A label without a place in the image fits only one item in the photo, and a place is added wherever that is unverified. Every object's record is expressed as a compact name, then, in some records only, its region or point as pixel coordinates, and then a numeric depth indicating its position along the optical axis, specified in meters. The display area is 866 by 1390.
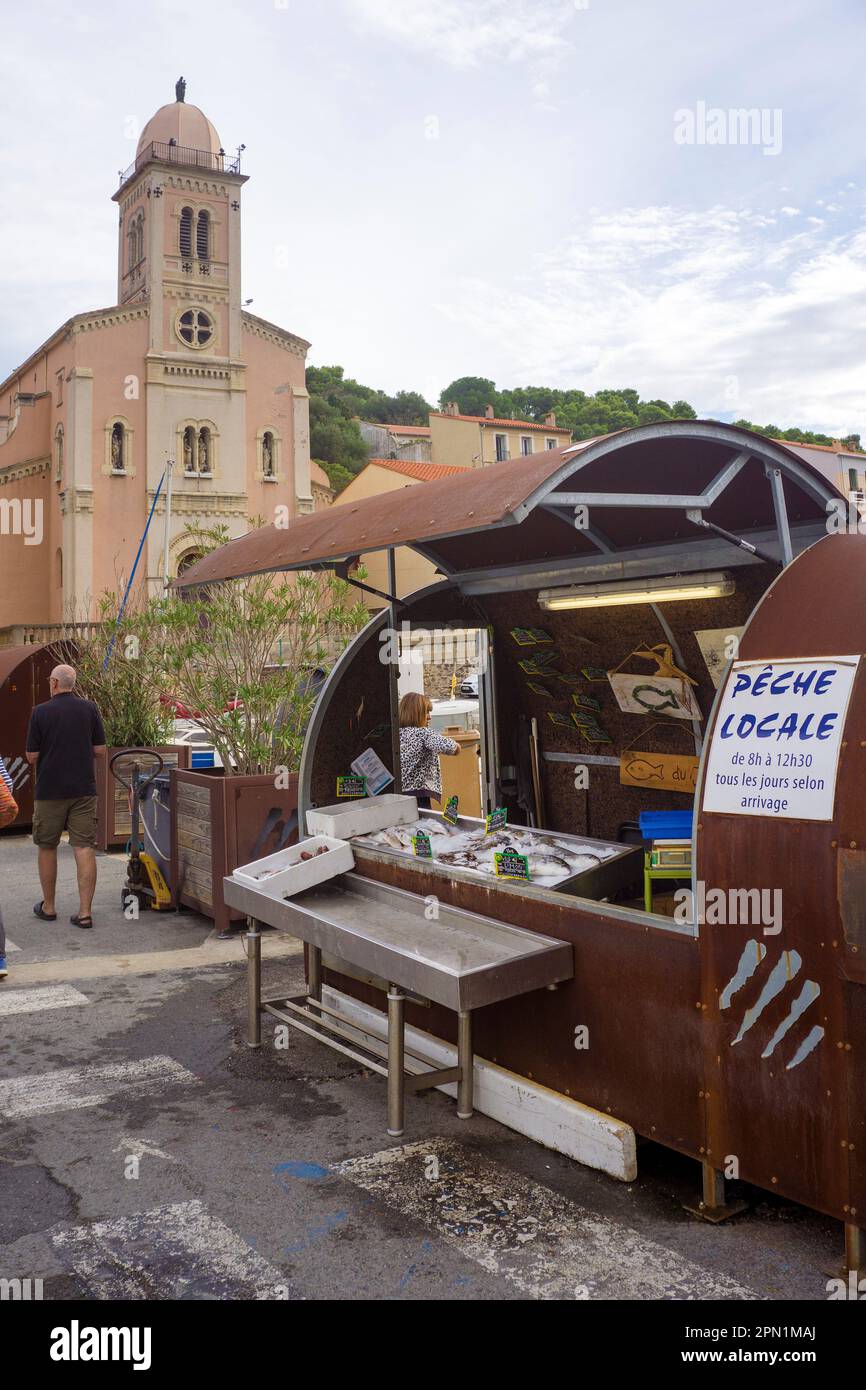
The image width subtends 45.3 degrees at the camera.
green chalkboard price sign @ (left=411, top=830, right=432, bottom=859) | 5.69
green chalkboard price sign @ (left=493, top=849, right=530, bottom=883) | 4.98
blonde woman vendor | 7.82
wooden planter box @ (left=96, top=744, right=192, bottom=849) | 12.06
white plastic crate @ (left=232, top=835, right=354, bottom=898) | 5.65
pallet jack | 9.19
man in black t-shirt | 8.39
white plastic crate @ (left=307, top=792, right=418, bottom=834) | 6.30
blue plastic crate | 5.05
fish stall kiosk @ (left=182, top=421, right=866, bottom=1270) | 3.51
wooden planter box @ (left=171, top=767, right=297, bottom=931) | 8.33
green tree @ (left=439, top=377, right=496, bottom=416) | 78.38
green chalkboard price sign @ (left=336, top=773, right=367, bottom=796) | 6.91
